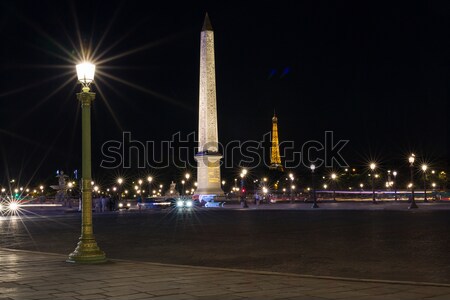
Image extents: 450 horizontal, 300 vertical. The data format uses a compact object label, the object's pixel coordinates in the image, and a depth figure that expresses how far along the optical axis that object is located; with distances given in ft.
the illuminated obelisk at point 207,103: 187.11
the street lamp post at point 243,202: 191.63
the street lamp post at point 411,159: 162.59
